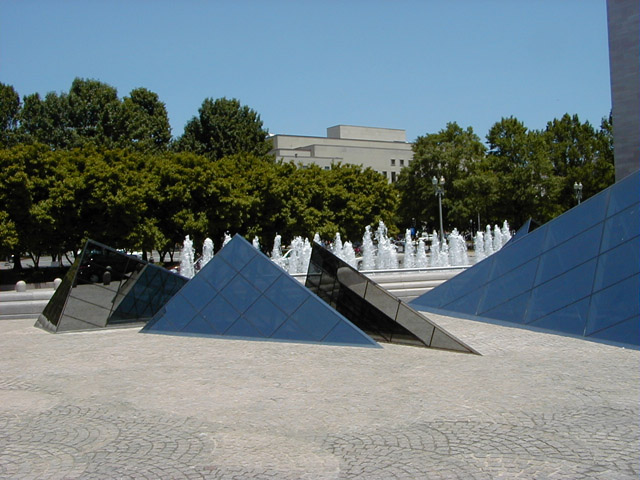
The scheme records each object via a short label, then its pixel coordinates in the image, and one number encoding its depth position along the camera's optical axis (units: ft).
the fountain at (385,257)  89.71
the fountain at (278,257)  90.96
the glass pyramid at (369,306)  36.32
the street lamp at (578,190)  130.21
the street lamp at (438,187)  111.61
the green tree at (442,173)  158.71
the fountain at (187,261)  82.60
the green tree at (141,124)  143.43
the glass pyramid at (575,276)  35.60
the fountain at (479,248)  101.33
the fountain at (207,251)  93.54
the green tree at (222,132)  167.02
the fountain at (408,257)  93.45
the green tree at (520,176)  152.76
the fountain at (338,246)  100.12
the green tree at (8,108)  165.58
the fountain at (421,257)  89.25
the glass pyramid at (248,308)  38.17
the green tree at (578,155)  154.40
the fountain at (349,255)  88.22
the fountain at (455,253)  94.89
